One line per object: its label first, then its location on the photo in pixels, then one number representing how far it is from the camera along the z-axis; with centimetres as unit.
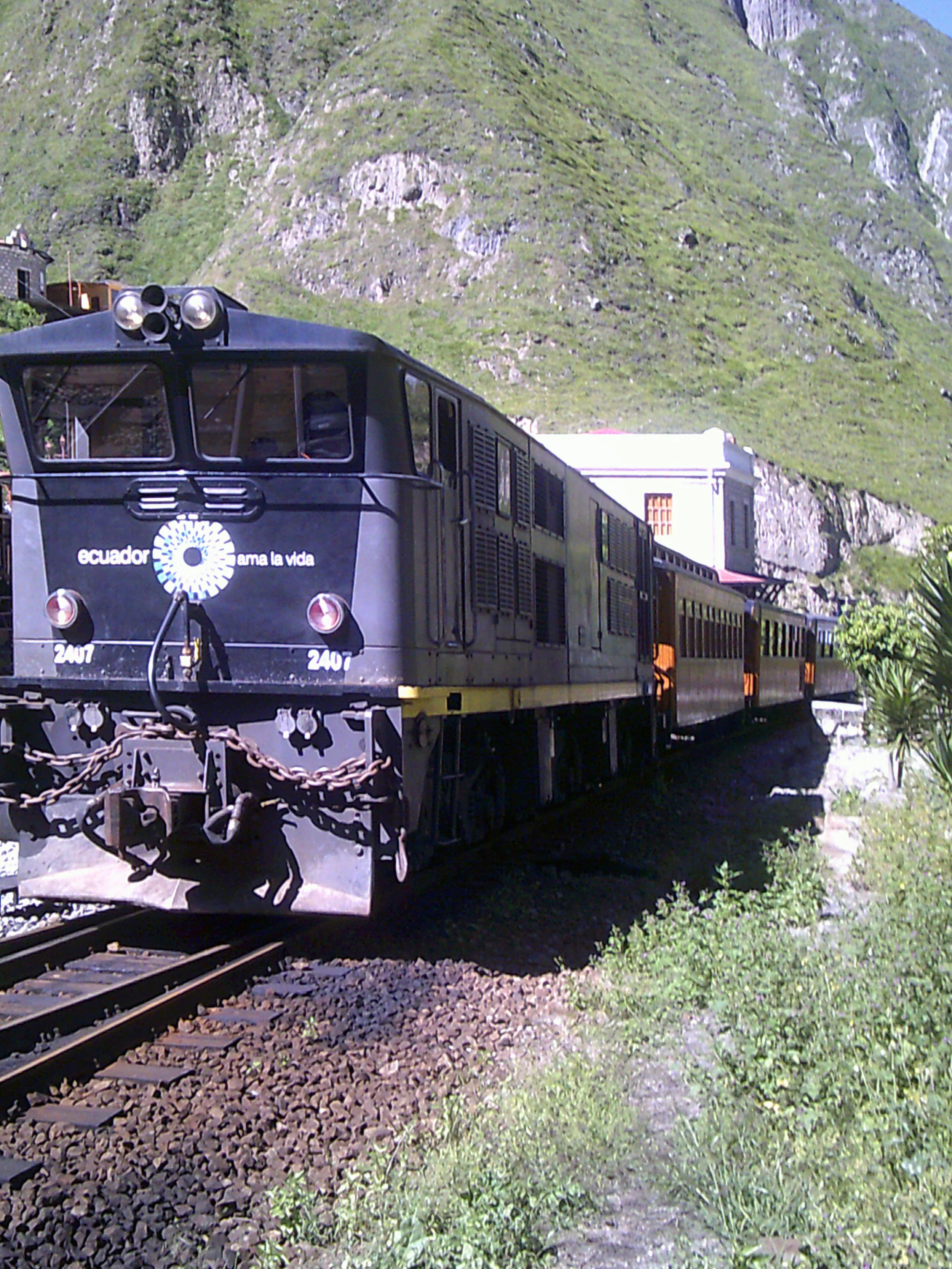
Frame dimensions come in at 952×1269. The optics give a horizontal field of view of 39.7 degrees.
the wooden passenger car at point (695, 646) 1856
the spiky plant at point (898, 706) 1656
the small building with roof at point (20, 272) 7056
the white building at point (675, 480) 4541
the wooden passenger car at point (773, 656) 2691
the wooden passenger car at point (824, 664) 3722
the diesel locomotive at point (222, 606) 790
